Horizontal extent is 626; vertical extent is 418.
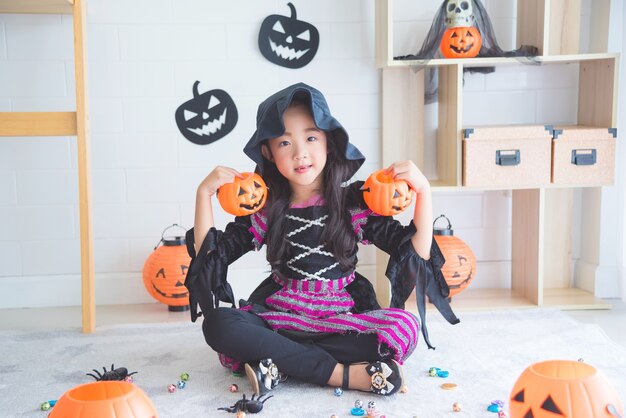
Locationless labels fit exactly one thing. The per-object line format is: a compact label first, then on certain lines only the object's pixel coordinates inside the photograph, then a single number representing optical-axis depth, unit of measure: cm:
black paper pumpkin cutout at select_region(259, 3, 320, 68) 299
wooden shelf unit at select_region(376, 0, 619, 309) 282
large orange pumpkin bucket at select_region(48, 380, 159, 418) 137
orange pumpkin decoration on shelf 277
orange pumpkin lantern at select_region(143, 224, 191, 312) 286
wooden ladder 253
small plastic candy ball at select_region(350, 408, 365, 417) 185
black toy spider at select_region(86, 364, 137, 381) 211
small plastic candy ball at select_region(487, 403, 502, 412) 185
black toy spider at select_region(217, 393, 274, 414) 188
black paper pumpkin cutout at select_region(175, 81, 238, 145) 302
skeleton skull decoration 278
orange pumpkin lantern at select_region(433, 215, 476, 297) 290
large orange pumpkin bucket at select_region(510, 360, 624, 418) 140
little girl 206
